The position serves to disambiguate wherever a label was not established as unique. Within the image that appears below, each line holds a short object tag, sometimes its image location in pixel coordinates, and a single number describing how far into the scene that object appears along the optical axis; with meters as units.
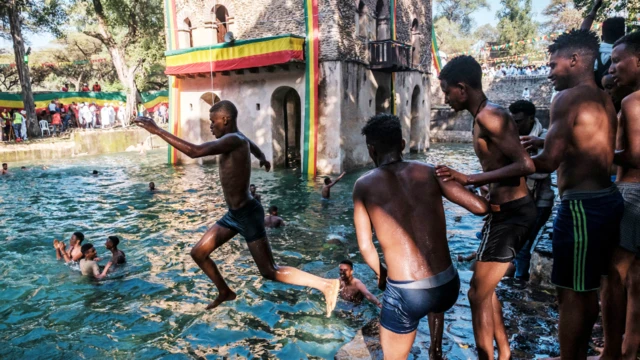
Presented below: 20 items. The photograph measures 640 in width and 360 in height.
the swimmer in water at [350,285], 6.22
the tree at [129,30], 26.30
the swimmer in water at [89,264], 7.76
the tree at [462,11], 57.33
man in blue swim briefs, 2.89
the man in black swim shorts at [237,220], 4.97
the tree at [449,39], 54.35
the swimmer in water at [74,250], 8.24
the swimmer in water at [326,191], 13.44
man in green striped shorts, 3.06
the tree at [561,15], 45.03
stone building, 17.75
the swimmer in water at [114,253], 8.06
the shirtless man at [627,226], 3.25
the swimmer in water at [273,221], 10.60
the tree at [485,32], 58.75
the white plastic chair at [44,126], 26.69
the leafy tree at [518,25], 45.34
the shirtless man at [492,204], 3.25
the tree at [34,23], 24.36
